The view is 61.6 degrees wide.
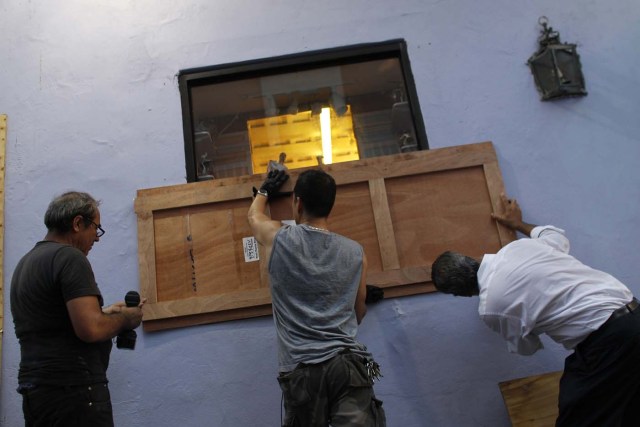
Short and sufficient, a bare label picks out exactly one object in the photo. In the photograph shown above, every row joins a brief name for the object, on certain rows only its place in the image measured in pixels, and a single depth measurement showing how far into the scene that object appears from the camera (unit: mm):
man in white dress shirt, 2162
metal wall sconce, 3227
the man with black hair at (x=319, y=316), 2154
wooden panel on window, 2939
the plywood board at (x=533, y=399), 2625
